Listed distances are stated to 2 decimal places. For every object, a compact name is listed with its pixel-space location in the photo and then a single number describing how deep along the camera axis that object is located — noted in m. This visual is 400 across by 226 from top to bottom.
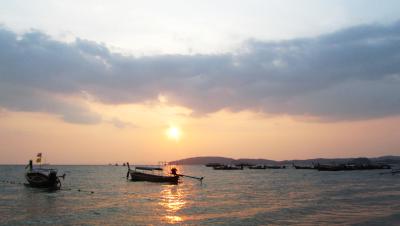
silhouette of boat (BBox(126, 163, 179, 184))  80.12
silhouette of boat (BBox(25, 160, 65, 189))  63.21
